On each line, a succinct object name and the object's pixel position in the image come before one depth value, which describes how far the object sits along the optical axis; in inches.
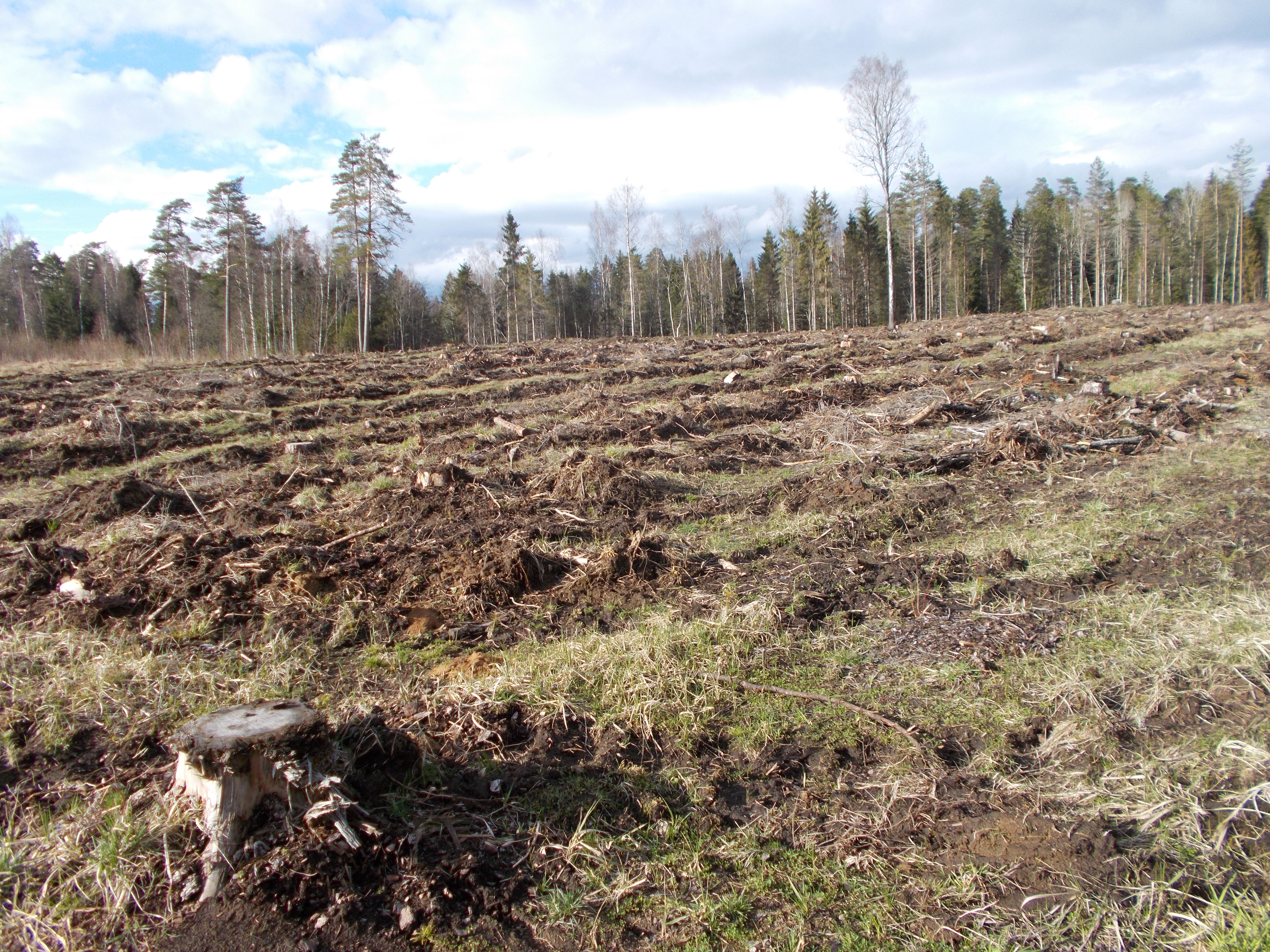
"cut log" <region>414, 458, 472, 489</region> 278.7
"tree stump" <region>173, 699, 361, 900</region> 93.6
